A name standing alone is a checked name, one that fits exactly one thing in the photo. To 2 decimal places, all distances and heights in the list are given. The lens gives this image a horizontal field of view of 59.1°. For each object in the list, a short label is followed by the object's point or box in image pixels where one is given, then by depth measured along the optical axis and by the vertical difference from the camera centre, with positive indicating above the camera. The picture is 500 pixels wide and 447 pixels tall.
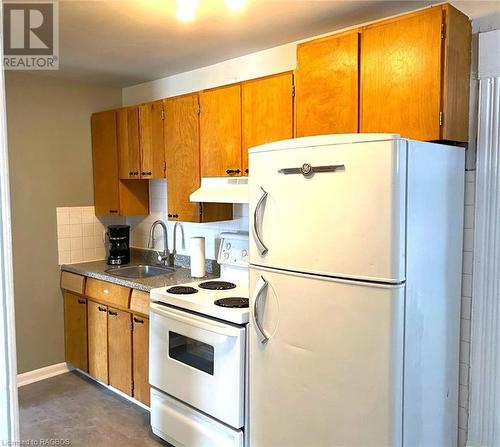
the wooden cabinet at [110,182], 3.78 +0.16
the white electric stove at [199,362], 2.27 -0.90
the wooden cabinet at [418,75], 1.91 +0.57
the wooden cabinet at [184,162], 3.09 +0.28
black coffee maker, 3.86 -0.38
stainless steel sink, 3.64 -0.59
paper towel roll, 3.24 -0.42
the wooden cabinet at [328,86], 2.17 +0.59
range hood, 2.71 +0.07
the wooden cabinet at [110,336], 3.05 -1.03
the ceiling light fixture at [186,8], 1.96 +0.88
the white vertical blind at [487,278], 2.07 -0.37
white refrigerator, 1.73 -0.38
